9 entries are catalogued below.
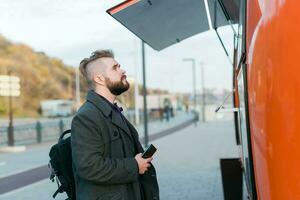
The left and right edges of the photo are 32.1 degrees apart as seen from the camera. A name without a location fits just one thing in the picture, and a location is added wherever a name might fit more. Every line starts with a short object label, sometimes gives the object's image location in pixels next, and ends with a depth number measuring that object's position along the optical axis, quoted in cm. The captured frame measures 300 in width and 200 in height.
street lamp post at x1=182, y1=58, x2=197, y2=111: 5031
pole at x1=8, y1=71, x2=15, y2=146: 2350
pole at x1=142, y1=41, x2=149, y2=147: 1570
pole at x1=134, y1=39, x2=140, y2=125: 4575
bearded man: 310
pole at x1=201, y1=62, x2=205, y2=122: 5177
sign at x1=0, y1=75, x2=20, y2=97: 2302
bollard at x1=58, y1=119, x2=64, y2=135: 2857
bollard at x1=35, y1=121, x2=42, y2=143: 2592
